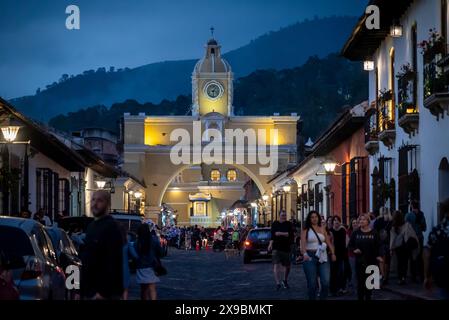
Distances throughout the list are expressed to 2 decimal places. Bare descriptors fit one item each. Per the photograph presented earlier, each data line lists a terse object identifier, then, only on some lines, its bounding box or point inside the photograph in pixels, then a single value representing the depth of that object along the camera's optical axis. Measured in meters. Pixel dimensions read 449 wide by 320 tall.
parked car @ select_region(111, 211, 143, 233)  36.94
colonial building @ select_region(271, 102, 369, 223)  38.69
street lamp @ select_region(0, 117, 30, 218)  28.83
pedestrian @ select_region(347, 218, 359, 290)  28.06
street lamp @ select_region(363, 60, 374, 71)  36.69
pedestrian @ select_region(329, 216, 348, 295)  24.89
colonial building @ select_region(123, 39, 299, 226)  105.69
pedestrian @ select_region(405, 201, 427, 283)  25.81
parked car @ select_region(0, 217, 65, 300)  14.61
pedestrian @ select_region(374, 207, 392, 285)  25.56
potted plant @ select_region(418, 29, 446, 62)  23.23
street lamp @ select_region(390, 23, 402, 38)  29.48
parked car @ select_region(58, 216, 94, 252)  32.69
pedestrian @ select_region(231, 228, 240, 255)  68.23
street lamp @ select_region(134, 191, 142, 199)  90.44
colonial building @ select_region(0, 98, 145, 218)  32.47
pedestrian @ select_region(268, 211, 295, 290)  28.14
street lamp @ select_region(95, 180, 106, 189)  60.62
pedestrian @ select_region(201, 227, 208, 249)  90.71
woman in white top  20.22
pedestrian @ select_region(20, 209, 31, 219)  29.39
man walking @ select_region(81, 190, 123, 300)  11.96
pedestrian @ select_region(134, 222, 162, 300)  19.08
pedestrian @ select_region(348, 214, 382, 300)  20.30
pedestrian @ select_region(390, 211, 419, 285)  25.59
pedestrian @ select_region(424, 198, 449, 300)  12.46
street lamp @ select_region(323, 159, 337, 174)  41.31
